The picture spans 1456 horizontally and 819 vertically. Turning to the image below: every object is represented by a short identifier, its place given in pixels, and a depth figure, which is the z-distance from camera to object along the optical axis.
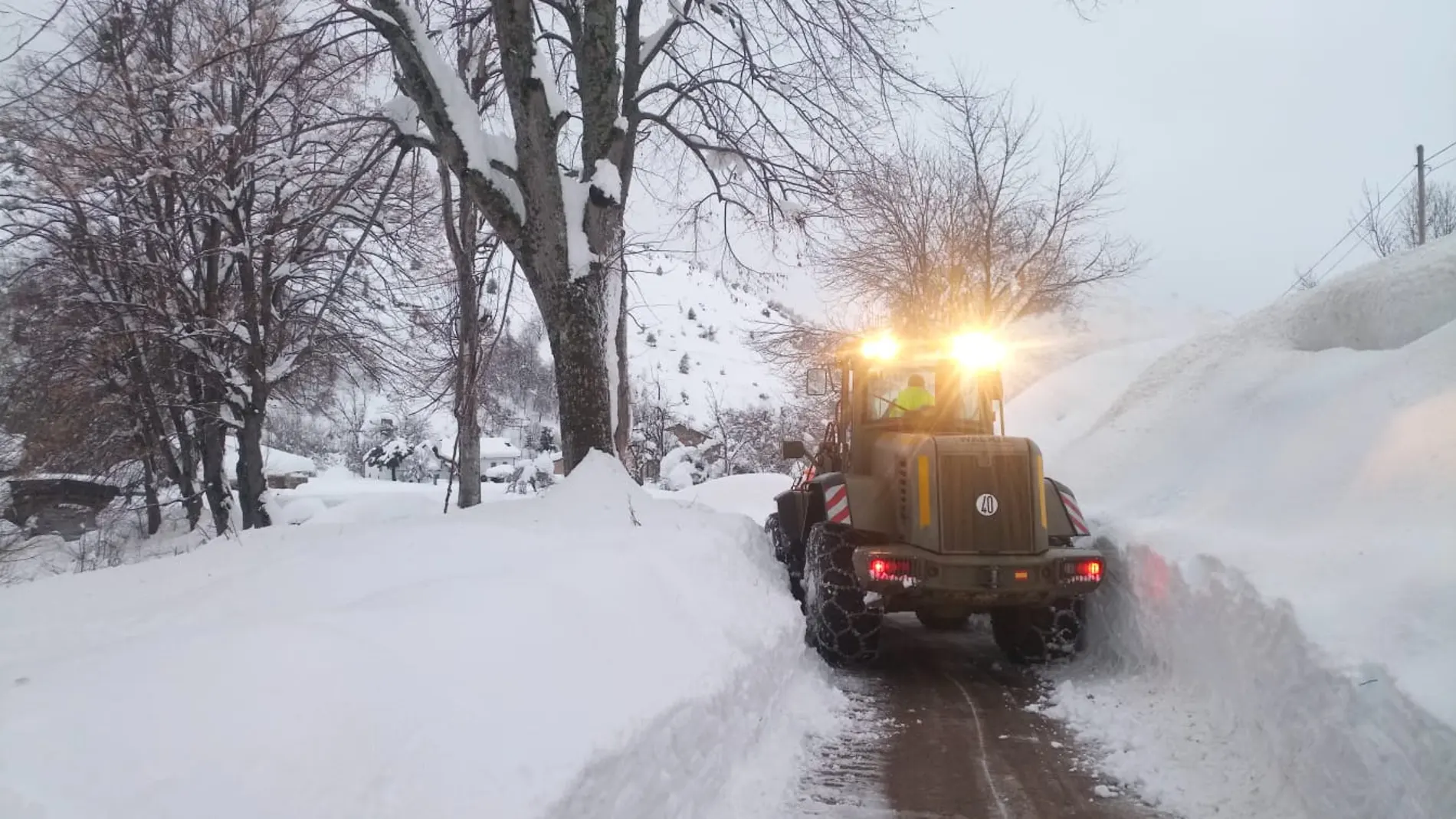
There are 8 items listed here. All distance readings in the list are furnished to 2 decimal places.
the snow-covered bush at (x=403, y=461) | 42.69
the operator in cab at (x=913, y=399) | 8.04
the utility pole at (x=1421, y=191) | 27.22
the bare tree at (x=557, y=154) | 7.61
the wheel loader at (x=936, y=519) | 6.31
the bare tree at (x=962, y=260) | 21.23
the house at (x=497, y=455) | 48.44
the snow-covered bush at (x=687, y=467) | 33.16
